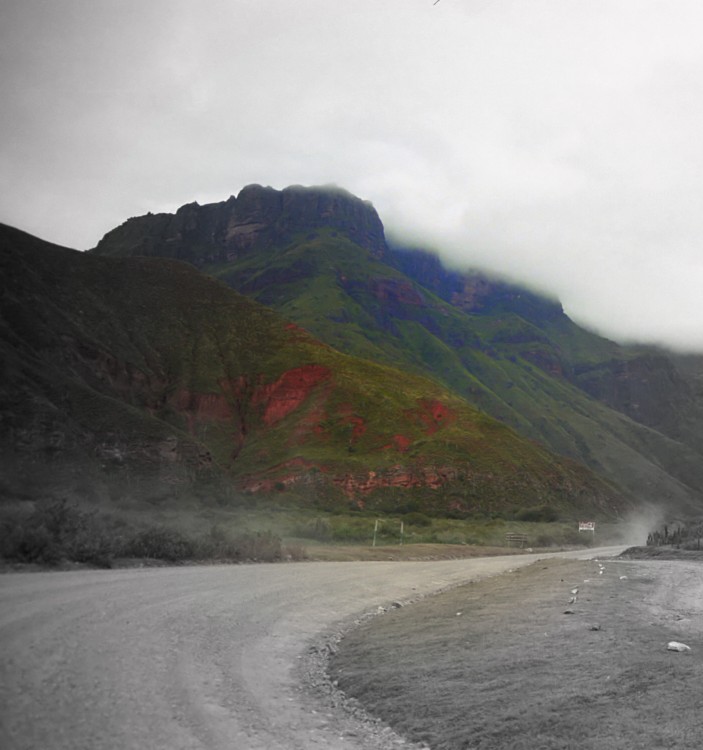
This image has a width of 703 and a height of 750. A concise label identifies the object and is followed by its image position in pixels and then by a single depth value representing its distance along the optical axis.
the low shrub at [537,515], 67.50
